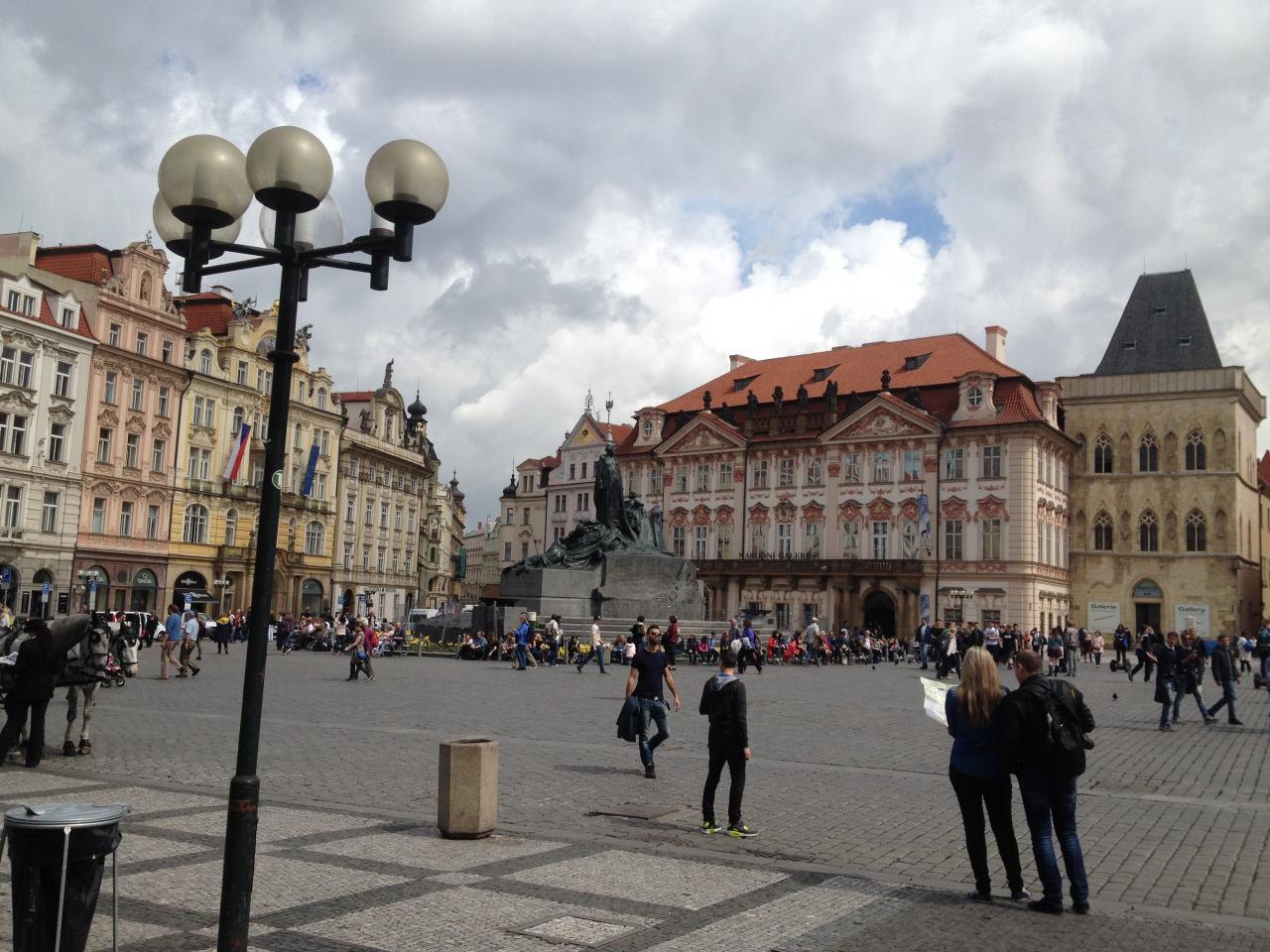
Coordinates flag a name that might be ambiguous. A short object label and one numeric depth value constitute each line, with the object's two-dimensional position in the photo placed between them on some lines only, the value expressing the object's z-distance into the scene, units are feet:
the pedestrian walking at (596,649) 98.63
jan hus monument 116.16
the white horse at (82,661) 42.29
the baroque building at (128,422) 175.94
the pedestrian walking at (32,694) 40.42
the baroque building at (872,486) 195.11
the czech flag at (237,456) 184.65
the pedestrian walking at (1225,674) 64.44
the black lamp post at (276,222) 19.86
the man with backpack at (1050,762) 24.22
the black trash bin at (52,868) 17.19
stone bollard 29.81
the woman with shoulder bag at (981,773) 25.09
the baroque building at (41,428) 159.94
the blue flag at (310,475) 214.90
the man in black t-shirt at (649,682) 42.19
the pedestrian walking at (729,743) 31.81
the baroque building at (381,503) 245.45
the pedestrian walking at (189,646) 84.33
